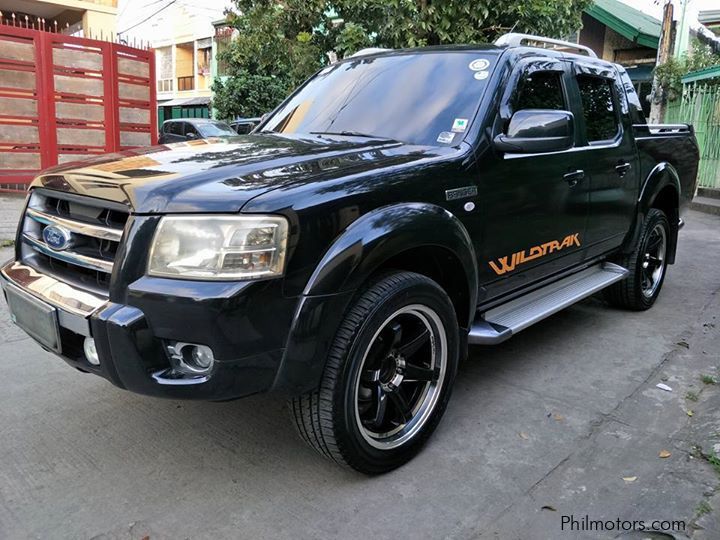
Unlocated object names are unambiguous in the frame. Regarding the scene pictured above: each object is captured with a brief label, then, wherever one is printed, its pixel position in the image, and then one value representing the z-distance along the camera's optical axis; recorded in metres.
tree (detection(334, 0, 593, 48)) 7.09
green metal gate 11.40
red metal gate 9.52
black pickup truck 2.24
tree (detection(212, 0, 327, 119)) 7.86
